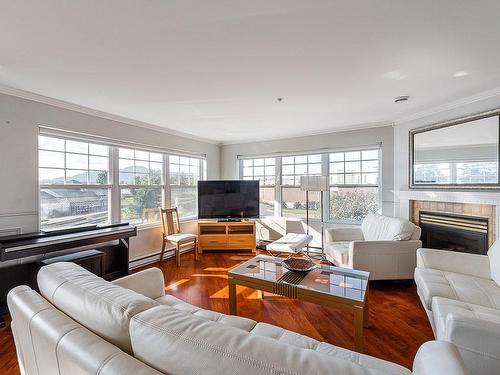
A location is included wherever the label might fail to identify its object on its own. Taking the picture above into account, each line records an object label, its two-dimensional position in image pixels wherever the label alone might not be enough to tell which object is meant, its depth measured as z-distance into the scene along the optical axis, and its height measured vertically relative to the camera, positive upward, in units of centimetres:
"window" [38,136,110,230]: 293 +8
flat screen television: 469 -24
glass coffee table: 179 -83
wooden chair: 389 -78
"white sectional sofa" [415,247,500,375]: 126 -82
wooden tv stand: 453 -90
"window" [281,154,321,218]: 465 +0
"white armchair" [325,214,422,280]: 288 -81
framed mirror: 264 +37
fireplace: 281 -59
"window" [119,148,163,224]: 376 +4
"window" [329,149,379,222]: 414 +3
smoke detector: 280 +100
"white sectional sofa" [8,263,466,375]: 67 -49
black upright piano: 232 -61
